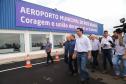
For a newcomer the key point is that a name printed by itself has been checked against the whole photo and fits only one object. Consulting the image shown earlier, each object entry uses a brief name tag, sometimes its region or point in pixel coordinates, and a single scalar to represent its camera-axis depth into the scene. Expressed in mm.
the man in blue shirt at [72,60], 3861
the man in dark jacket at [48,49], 5736
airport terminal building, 7452
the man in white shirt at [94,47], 4495
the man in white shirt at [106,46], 4128
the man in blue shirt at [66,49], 3942
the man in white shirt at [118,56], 3377
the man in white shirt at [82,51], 3105
